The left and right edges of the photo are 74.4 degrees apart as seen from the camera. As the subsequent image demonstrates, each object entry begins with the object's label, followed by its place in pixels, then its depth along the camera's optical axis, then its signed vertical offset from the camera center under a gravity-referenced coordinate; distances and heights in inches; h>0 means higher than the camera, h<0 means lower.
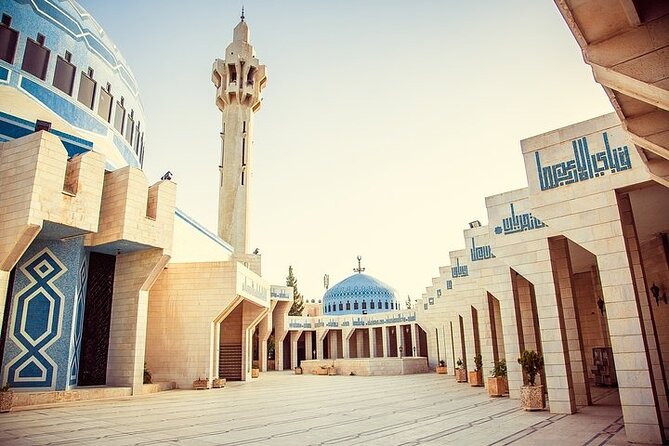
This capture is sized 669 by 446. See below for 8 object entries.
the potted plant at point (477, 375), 629.6 -67.3
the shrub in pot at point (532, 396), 367.2 -58.3
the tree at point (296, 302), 1870.1 +125.3
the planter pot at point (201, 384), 653.3 -70.5
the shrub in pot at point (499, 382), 487.2 -60.1
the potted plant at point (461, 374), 722.8 -74.8
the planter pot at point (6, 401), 416.2 -55.1
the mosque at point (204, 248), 261.1 +81.5
